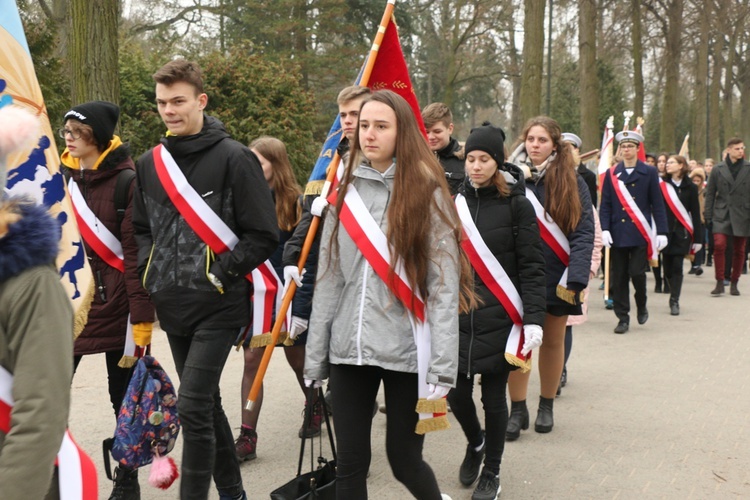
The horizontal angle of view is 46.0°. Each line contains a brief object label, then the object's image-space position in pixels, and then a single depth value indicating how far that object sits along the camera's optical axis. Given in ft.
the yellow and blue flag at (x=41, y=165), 11.68
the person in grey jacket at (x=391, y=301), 11.04
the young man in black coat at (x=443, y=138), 19.79
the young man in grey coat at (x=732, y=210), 42.45
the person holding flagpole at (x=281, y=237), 17.06
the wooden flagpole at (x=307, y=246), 13.64
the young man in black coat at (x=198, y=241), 12.67
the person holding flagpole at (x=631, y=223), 31.45
